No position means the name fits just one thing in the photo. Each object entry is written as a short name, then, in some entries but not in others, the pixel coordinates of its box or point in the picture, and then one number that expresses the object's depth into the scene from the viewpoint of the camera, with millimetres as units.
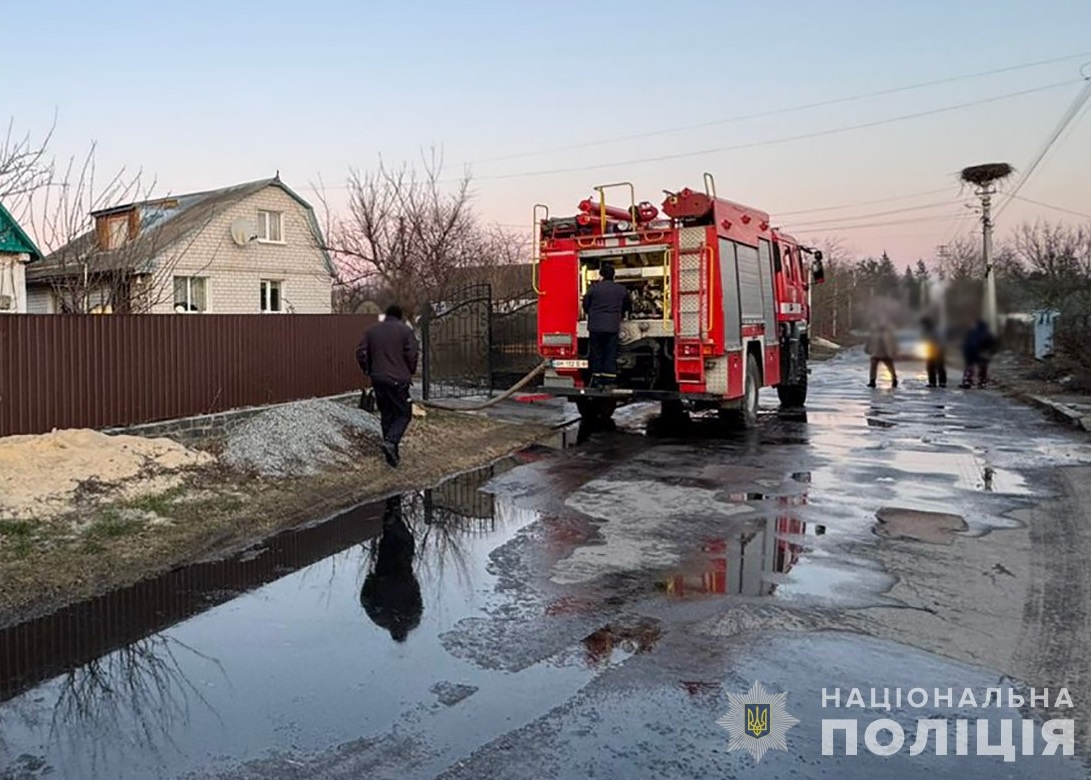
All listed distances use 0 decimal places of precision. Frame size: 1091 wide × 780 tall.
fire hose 14014
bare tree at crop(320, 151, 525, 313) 23344
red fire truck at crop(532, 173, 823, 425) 11914
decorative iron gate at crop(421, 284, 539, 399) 17347
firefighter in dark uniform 11891
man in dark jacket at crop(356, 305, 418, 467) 9953
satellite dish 28969
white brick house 26531
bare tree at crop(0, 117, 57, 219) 11383
